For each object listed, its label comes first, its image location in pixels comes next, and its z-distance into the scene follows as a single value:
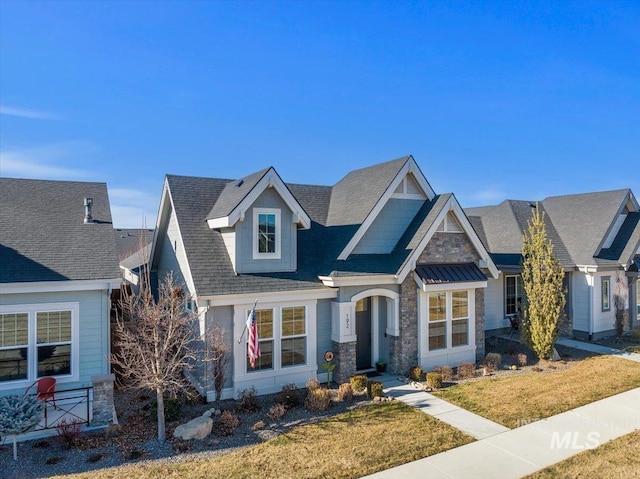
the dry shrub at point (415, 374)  14.03
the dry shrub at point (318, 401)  11.31
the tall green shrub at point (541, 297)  16.30
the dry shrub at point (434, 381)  13.11
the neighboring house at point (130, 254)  19.48
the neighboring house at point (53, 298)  11.22
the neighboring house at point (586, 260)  20.91
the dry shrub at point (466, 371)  14.48
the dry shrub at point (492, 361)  15.33
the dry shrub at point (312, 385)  12.06
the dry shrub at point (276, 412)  10.73
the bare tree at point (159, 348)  9.57
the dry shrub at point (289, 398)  11.58
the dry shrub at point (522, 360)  15.92
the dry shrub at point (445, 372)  14.21
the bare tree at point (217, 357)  11.90
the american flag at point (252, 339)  11.73
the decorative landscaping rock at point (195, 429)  9.41
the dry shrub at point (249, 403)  11.33
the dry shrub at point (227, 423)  9.86
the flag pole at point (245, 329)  12.43
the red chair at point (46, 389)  10.86
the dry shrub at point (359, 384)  12.67
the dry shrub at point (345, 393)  12.03
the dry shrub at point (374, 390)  12.17
